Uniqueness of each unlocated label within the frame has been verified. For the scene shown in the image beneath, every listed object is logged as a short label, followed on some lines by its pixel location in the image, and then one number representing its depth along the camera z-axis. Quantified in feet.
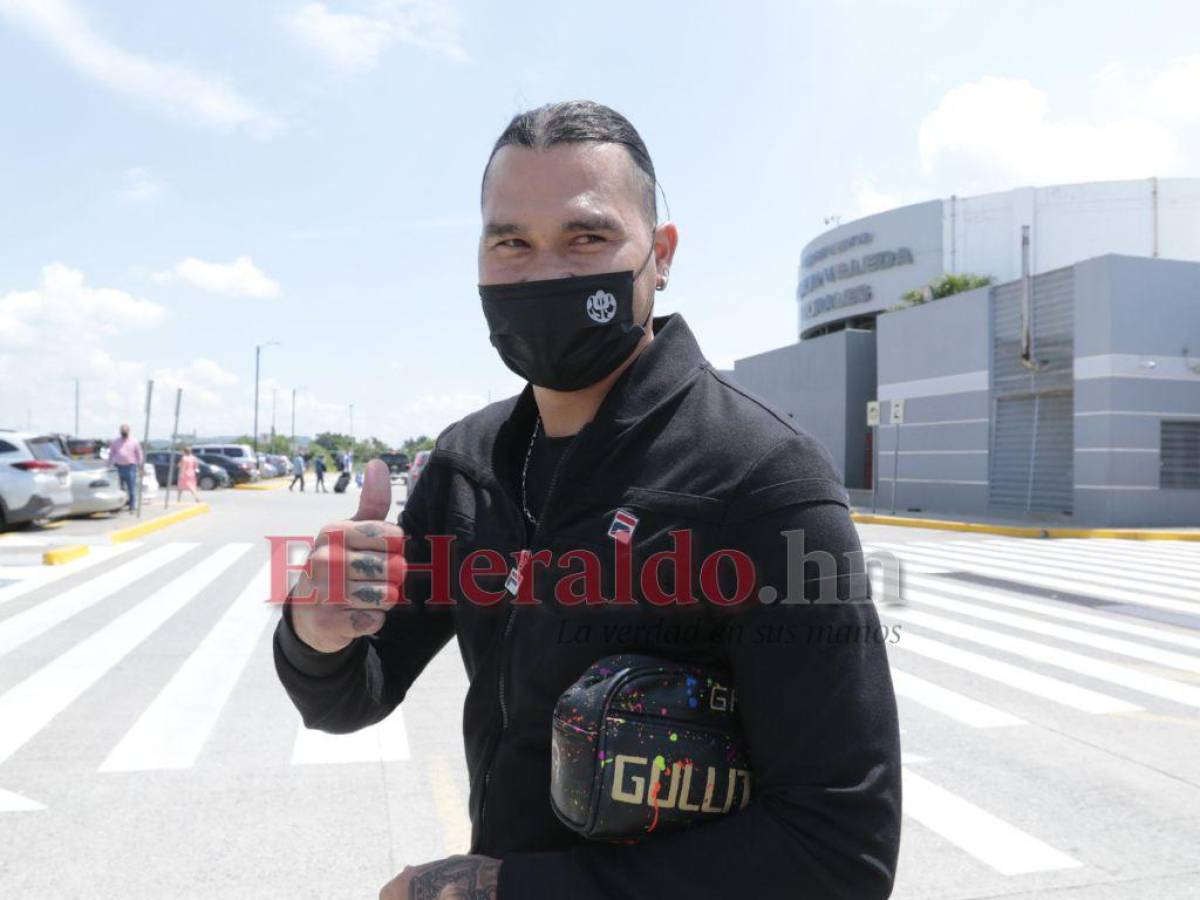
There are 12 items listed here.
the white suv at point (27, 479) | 48.96
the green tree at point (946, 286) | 111.86
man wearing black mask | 3.89
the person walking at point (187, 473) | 85.50
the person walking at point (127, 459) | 62.85
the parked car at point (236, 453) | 129.08
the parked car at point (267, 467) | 157.28
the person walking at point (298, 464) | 127.54
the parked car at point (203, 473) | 117.19
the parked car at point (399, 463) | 153.38
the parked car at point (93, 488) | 56.03
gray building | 62.39
